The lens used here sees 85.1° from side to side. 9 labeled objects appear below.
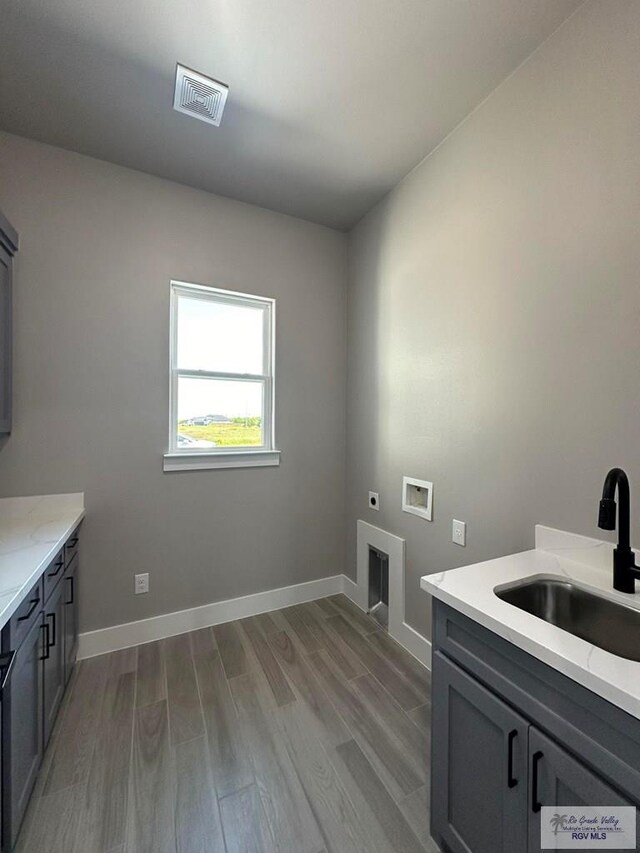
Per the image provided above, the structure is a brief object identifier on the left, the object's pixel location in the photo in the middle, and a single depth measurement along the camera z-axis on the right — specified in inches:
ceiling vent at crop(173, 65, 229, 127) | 62.4
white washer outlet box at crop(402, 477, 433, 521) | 81.4
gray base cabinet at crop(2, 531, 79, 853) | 42.0
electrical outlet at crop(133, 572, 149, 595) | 89.2
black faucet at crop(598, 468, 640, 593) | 40.8
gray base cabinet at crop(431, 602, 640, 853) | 28.5
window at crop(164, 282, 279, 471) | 95.7
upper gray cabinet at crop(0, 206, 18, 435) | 70.6
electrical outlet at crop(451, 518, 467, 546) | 72.2
